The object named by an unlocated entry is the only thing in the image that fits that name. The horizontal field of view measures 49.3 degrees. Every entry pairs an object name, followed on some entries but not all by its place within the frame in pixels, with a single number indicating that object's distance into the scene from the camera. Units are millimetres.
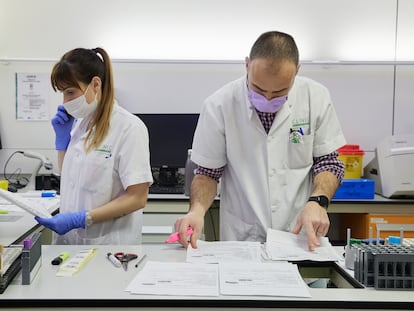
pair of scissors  1235
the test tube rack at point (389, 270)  1091
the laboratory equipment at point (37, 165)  3019
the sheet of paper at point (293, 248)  1301
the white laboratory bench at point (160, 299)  1002
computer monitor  3164
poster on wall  3283
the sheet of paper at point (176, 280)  1044
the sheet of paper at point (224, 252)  1286
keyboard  2973
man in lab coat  1615
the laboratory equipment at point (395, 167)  2762
